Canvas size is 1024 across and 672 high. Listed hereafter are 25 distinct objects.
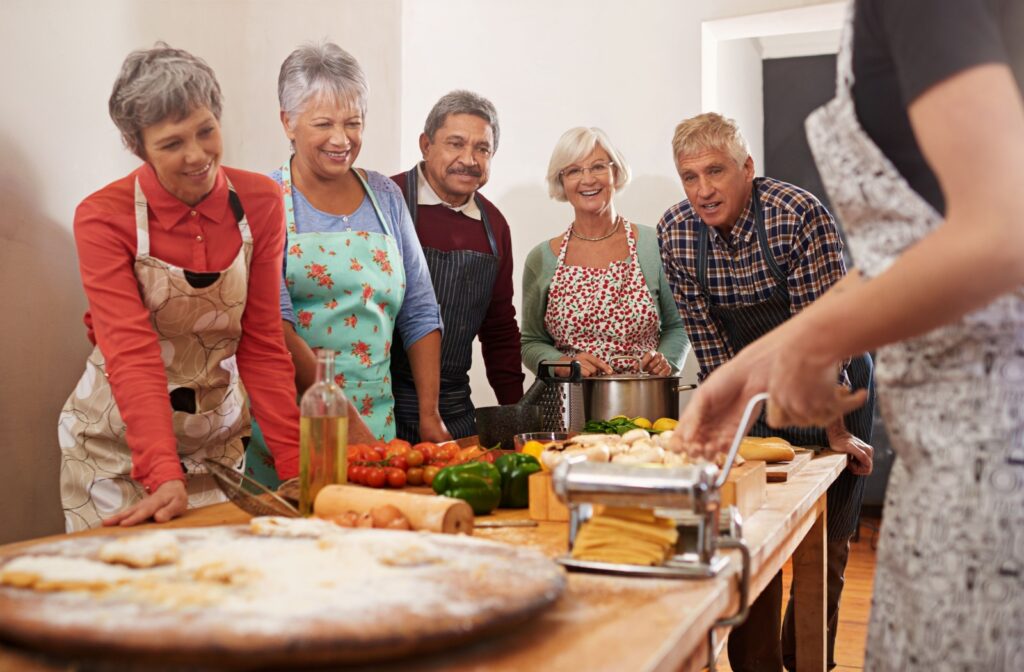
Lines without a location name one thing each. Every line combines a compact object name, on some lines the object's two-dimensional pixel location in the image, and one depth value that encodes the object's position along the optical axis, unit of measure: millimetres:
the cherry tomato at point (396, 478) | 1709
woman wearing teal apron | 2479
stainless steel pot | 2471
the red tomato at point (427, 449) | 1829
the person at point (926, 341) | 876
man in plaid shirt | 2666
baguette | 1999
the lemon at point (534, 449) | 1800
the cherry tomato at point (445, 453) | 1834
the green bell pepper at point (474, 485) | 1525
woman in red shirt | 1688
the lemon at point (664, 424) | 2145
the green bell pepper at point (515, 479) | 1597
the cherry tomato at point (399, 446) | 1808
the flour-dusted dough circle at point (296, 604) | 763
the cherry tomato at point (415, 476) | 1761
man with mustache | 3160
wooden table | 850
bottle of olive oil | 1477
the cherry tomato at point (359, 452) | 1797
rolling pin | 1272
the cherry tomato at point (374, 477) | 1695
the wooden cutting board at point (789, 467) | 1977
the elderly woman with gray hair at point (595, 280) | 3414
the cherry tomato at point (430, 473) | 1730
